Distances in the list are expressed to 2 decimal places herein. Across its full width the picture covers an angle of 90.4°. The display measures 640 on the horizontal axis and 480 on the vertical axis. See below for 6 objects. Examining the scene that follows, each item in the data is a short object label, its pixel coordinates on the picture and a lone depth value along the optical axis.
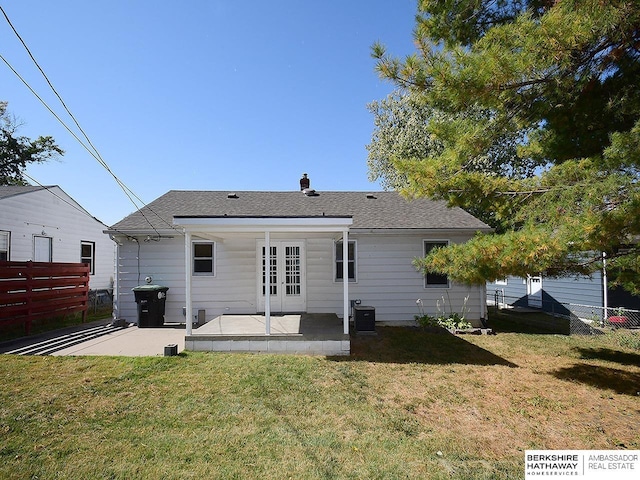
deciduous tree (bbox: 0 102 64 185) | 25.52
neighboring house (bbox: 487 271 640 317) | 10.85
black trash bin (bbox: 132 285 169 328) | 9.19
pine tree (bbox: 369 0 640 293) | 3.84
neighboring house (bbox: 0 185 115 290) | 11.60
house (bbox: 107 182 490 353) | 9.75
